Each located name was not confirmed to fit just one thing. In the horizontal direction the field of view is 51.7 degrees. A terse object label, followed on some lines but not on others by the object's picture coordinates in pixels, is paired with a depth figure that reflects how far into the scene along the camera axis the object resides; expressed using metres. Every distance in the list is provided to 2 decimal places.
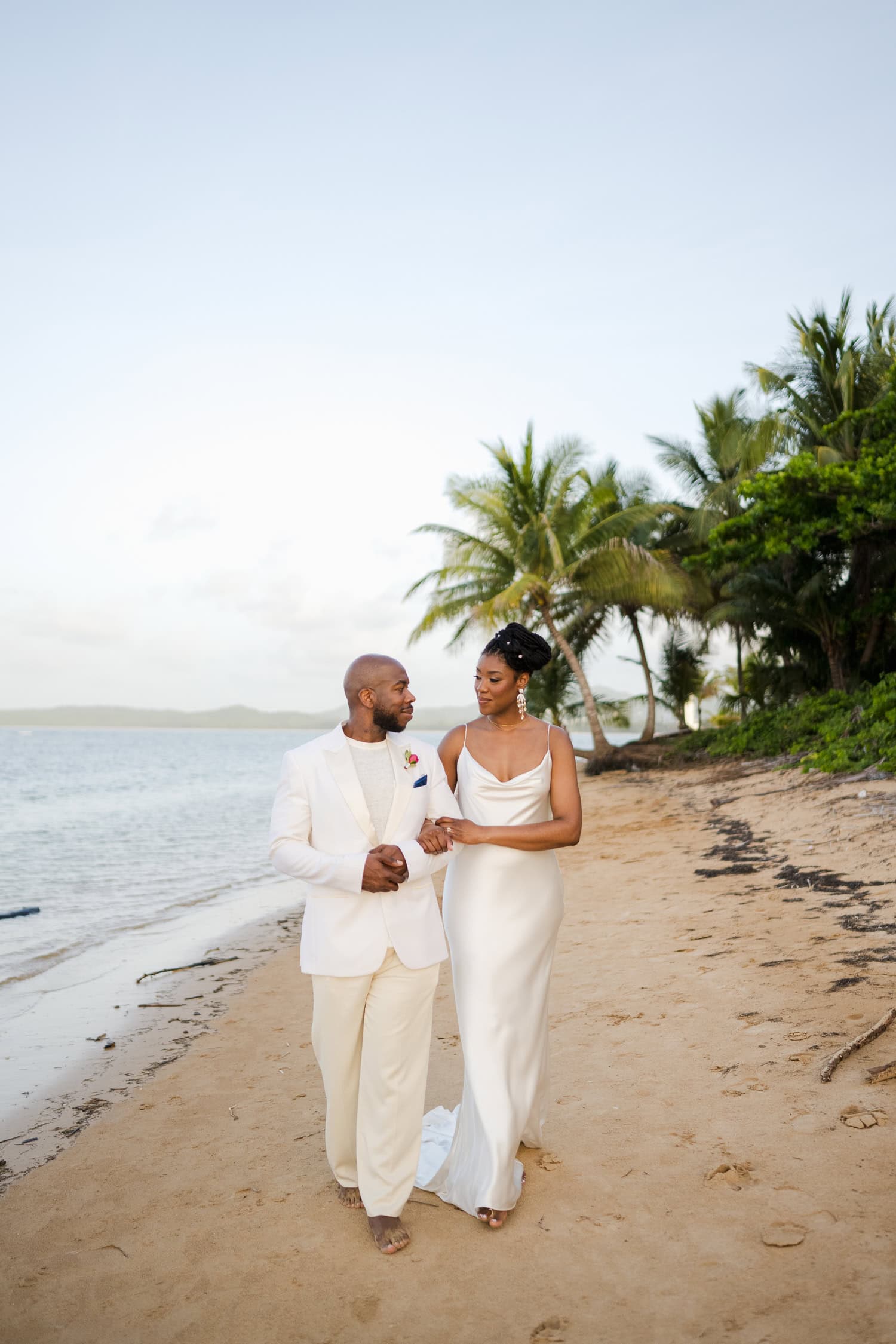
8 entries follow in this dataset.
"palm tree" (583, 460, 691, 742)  24.67
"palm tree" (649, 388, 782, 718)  24.53
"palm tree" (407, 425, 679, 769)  23.89
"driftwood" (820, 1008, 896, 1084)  4.04
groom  3.10
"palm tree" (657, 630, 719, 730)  32.25
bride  3.37
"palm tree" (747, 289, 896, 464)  21.50
